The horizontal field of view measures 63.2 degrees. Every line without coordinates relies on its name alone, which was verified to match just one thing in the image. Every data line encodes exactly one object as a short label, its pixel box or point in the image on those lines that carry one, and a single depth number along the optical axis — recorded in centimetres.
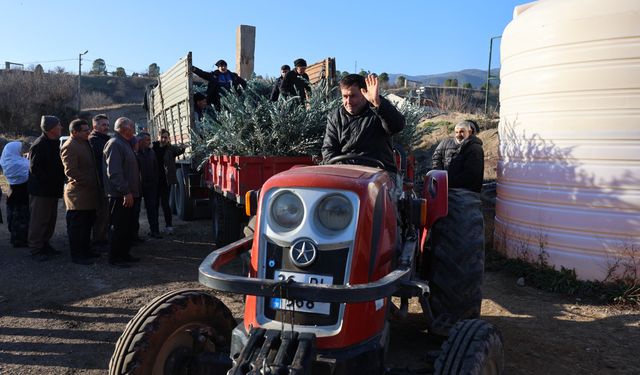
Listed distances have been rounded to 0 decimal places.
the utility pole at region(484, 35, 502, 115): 1169
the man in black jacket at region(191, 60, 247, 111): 827
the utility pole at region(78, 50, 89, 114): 4246
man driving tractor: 362
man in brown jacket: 629
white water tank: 474
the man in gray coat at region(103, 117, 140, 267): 607
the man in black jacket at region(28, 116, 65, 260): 661
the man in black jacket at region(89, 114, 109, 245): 679
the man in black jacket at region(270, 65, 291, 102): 728
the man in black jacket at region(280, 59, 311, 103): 717
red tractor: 231
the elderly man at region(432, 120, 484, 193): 622
